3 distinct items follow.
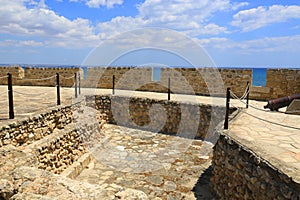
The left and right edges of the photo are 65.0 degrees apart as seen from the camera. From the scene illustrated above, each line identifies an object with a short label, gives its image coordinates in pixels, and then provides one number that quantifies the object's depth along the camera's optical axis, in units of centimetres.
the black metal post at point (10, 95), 485
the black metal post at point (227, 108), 473
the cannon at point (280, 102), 675
